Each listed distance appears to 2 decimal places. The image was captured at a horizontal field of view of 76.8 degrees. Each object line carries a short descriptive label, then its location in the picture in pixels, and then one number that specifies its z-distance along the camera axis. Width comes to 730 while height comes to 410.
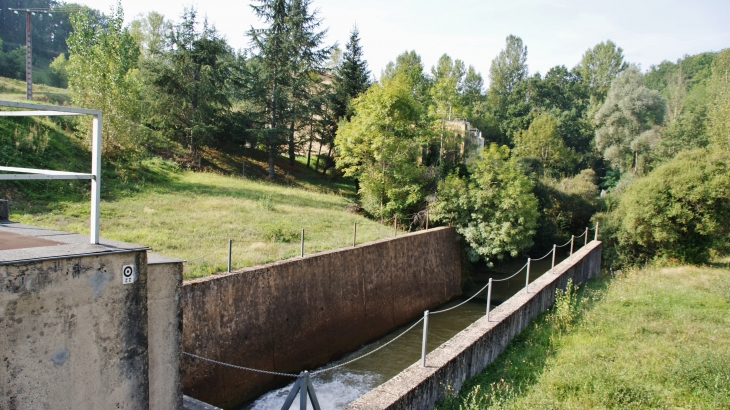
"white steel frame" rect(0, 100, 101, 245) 3.77
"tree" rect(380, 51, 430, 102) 33.53
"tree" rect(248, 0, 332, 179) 29.81
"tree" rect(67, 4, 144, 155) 19.27
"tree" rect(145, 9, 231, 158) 26.91
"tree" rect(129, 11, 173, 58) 44.28
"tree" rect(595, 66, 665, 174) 41.84
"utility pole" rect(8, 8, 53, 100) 20.76
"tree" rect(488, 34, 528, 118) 63.09
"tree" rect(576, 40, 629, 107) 62.84
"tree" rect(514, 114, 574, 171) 42.25
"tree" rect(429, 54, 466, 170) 24.84
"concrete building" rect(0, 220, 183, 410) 3.50
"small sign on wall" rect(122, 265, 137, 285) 4.13
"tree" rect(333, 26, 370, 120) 32.06
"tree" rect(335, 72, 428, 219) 21.89
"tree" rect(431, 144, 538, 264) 17.98
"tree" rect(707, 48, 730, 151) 30.46
